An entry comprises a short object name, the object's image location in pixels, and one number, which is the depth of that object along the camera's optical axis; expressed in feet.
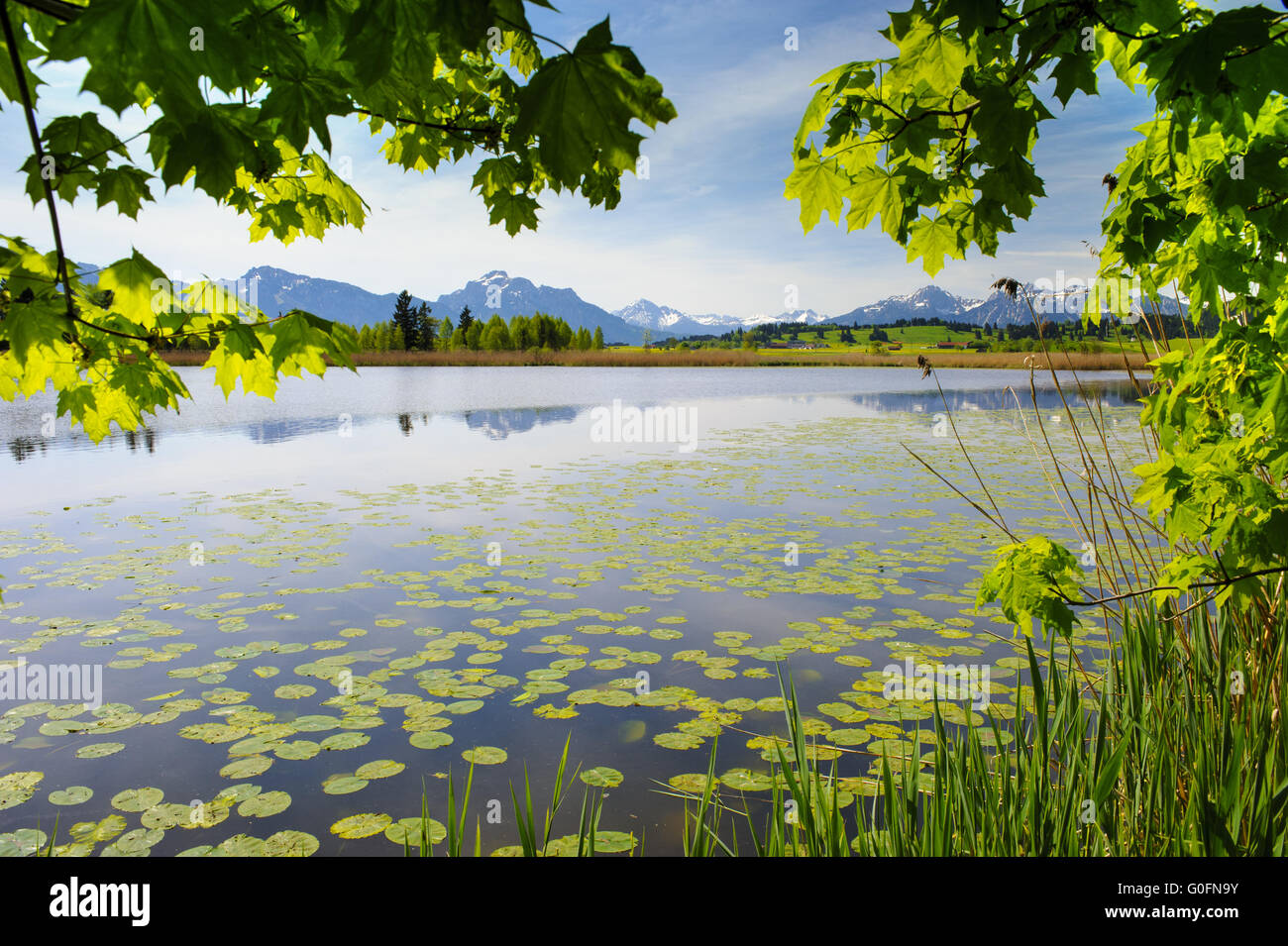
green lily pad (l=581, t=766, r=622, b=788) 9.03
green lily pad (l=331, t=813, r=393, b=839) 7.98
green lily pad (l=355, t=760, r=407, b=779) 9.07
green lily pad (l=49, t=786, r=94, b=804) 8.43
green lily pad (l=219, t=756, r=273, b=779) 8.96
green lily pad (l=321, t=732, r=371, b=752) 9.66
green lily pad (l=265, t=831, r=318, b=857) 7.59
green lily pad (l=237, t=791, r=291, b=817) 8.25
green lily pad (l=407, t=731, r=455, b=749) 9.72
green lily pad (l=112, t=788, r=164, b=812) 8.36
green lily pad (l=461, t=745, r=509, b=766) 9.40
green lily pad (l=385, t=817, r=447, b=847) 7.89
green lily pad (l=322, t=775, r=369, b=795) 8.72
